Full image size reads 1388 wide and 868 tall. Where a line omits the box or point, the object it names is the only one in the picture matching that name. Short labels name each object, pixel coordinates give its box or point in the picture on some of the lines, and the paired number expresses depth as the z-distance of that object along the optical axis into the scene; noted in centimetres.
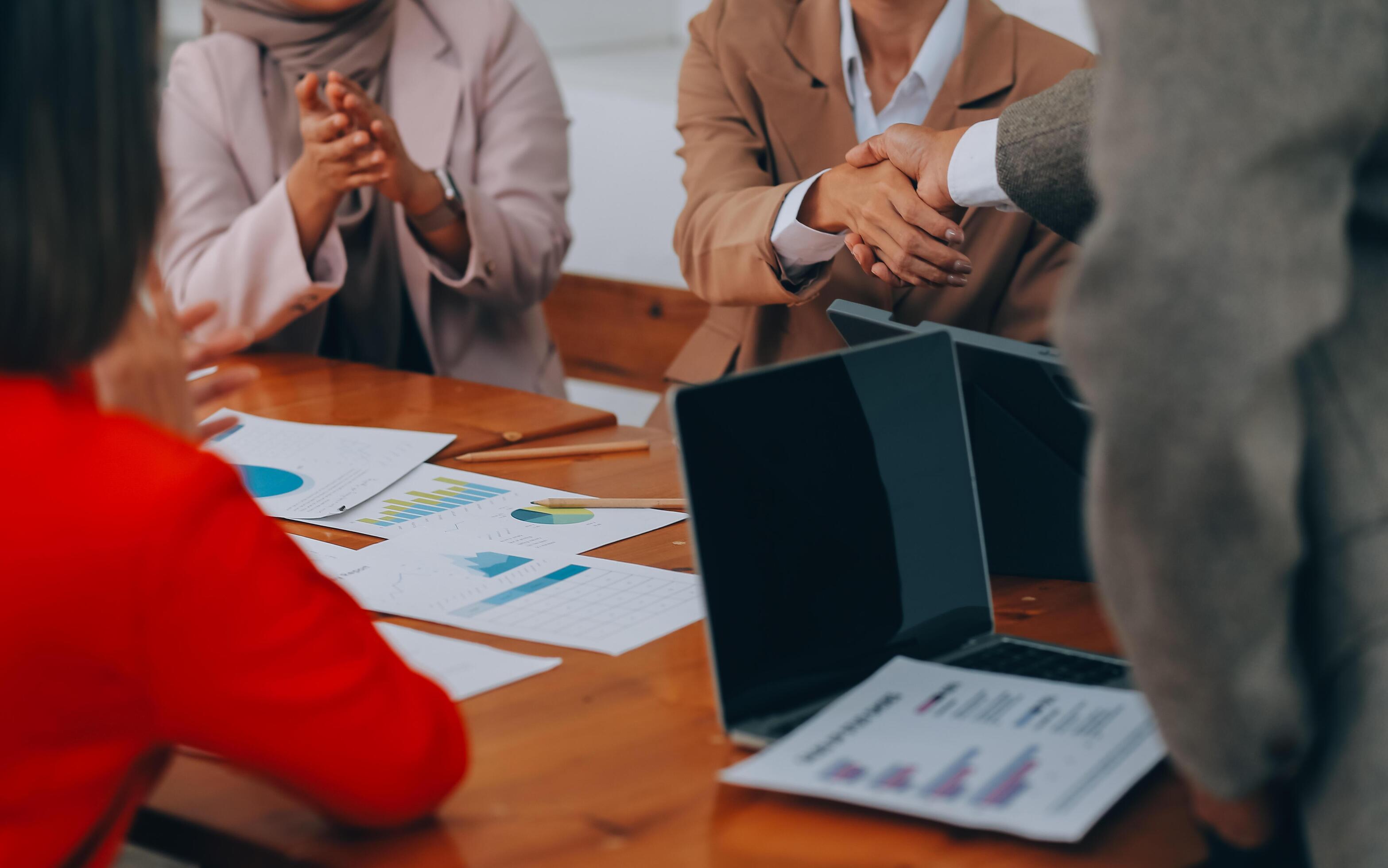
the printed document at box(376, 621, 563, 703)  214
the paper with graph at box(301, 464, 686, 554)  242
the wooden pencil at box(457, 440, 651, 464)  266
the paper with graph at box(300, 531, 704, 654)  223
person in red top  185
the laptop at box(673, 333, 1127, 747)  206
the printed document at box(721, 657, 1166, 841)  194
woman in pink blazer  334
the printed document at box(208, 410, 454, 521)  254
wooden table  193
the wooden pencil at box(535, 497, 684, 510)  250
